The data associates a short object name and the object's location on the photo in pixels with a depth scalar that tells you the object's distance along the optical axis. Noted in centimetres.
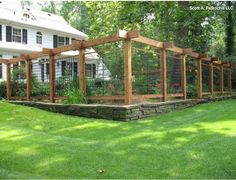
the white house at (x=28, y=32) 1390
